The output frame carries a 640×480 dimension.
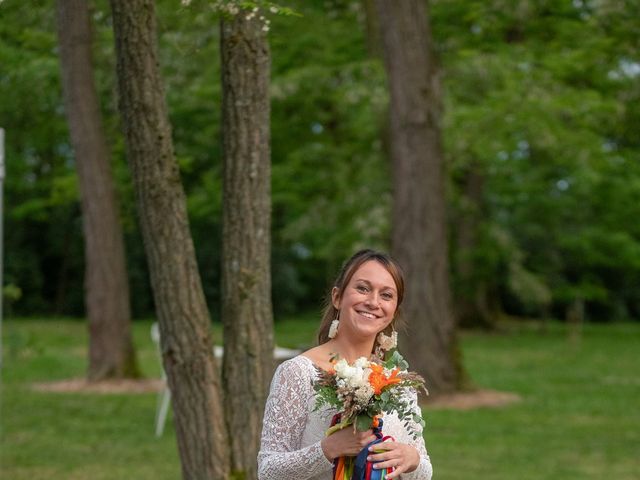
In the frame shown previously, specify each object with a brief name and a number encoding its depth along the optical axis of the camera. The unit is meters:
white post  12.34
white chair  20.23
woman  6.10
